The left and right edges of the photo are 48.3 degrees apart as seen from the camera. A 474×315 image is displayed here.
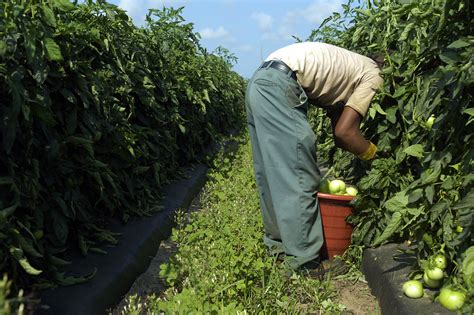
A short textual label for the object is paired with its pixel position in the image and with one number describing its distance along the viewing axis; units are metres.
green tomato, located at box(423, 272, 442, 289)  2.67
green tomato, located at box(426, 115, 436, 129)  2.89
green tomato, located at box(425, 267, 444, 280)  2.60
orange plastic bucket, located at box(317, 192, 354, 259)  3.65
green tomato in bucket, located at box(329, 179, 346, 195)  3.82
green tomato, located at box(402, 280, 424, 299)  2.69
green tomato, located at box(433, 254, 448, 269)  2.59
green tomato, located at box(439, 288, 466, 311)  2.36
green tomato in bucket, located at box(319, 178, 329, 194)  3.84
